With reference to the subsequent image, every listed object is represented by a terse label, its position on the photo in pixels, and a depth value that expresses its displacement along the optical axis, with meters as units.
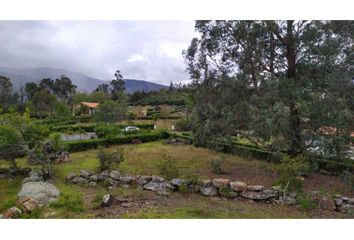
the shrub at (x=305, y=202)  7.07
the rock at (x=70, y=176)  9.12
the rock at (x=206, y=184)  7.96
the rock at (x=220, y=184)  7.89
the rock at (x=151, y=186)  8.10
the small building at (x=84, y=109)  39.53
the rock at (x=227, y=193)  7.77
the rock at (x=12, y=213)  5.89
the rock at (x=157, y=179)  8.34
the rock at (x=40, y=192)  6.89
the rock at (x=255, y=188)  7.77
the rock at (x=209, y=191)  7.79
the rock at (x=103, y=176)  8.90
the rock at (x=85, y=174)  9.04
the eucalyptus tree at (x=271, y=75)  8.88
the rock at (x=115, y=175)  8.81
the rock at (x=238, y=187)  7.83
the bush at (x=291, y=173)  7.91
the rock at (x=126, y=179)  8.63
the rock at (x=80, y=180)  8.88
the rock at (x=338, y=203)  7.19
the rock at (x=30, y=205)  6.27
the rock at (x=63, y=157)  12.22
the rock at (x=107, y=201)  6.65
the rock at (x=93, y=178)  8.90
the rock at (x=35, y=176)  8.78
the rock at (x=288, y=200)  7.41
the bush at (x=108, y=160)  10.15
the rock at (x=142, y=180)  8.39
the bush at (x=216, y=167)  10.78
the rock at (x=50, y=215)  5.95
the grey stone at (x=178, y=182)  8.04
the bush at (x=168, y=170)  8.79
